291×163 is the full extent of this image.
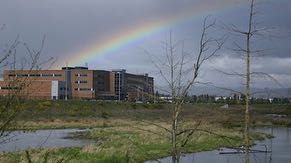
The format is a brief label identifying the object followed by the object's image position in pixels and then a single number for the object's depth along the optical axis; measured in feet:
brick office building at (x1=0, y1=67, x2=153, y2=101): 464.24
